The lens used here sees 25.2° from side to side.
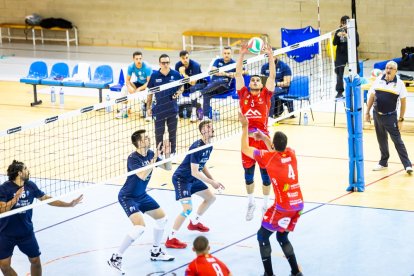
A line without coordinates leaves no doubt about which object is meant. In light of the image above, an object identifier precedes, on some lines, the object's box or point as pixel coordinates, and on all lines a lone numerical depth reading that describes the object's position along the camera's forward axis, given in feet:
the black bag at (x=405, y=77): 76.87
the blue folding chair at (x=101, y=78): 82.38
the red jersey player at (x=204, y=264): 34.71
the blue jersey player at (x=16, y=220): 40.55
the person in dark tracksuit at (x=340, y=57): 79.41
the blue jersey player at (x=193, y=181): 47.83
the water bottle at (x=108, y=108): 80.19
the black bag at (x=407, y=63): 87.45
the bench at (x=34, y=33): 113.09
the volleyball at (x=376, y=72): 73.16
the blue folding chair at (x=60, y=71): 86.17
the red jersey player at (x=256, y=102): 48.44
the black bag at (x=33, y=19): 112.16
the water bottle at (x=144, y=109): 76.18
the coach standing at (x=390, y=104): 60.08
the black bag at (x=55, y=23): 111.14
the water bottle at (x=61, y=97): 83.25
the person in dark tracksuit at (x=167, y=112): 61.52
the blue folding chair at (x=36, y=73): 84.07
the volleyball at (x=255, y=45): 50.06
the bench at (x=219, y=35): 102.68
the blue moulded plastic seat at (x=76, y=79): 83.25
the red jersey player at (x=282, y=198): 41.55
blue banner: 85.56
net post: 54.65
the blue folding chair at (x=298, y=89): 74.13
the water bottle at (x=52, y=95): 83.81
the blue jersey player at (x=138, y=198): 44.55
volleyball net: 61.41
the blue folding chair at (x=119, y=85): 80.64
